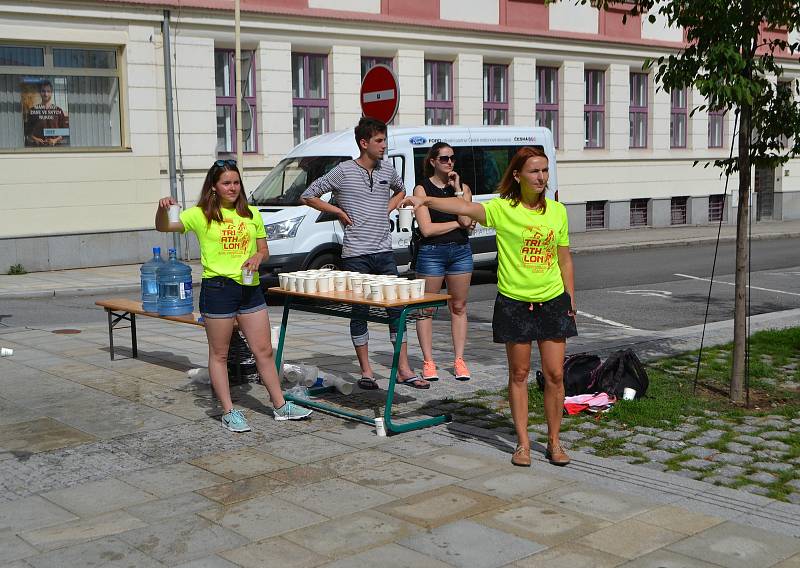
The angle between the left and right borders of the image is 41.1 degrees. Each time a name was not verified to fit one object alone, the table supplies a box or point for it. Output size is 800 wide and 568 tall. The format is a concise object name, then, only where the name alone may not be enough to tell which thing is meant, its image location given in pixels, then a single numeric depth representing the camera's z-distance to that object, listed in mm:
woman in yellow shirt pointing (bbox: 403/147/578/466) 6172
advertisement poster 19609
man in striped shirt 7930
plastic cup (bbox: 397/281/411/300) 6906
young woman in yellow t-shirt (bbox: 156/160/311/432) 6953
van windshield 15297
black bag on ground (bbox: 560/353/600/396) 7762
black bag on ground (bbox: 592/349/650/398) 7730
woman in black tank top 8328
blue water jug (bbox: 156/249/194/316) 9109
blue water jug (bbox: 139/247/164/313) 9523
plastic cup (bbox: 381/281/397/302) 6867
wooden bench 9479
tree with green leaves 7336
